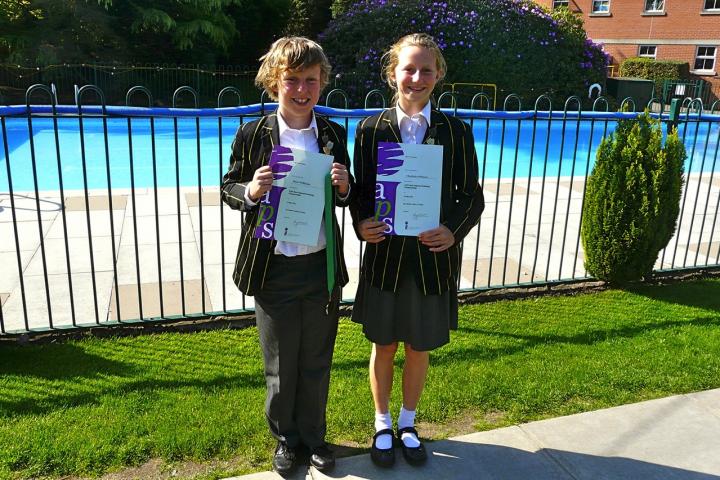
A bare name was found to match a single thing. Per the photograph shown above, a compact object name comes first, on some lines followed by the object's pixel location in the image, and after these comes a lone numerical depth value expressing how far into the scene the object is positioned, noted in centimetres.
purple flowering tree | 1802
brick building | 2847
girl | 234
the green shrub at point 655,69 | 2750
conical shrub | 450
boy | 218
